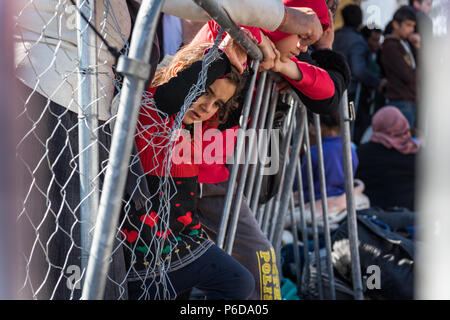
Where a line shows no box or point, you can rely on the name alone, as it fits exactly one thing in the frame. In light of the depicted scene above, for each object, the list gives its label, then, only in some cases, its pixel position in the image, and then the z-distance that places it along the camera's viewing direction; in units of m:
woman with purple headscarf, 4.66
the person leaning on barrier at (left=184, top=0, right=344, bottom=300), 2.27
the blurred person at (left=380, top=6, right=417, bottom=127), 6.02
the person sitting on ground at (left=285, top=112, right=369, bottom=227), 3.85
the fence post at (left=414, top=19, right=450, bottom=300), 2.68
